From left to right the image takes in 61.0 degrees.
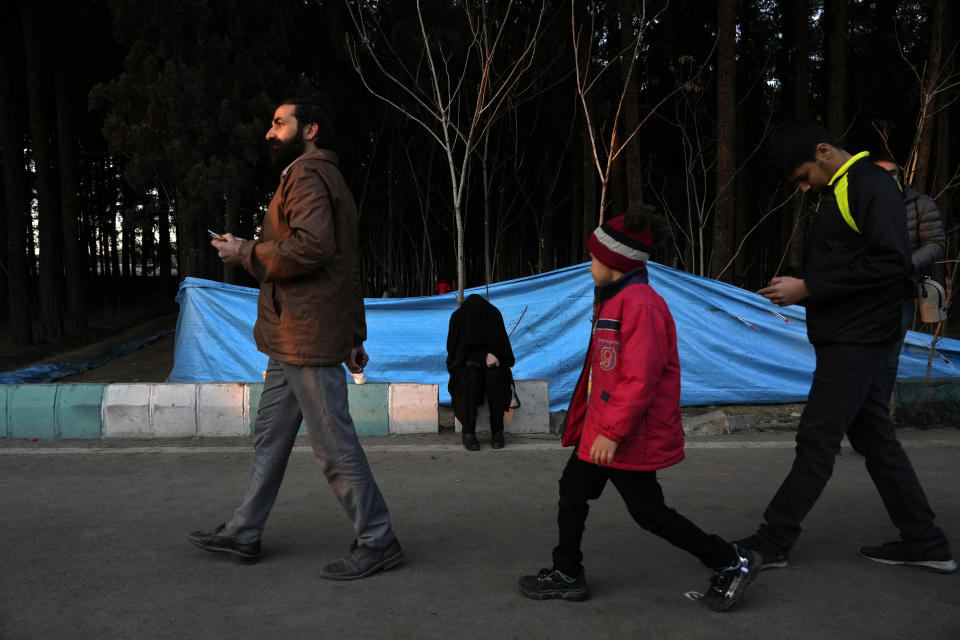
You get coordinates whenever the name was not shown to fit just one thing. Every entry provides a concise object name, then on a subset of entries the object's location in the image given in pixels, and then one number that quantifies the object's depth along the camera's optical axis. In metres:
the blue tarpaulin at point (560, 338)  7.64
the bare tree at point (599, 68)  8.28
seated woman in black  6.34
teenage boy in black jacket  3.36
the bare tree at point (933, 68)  10.42
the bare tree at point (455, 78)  7.66
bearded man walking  3.42
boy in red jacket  2.93
